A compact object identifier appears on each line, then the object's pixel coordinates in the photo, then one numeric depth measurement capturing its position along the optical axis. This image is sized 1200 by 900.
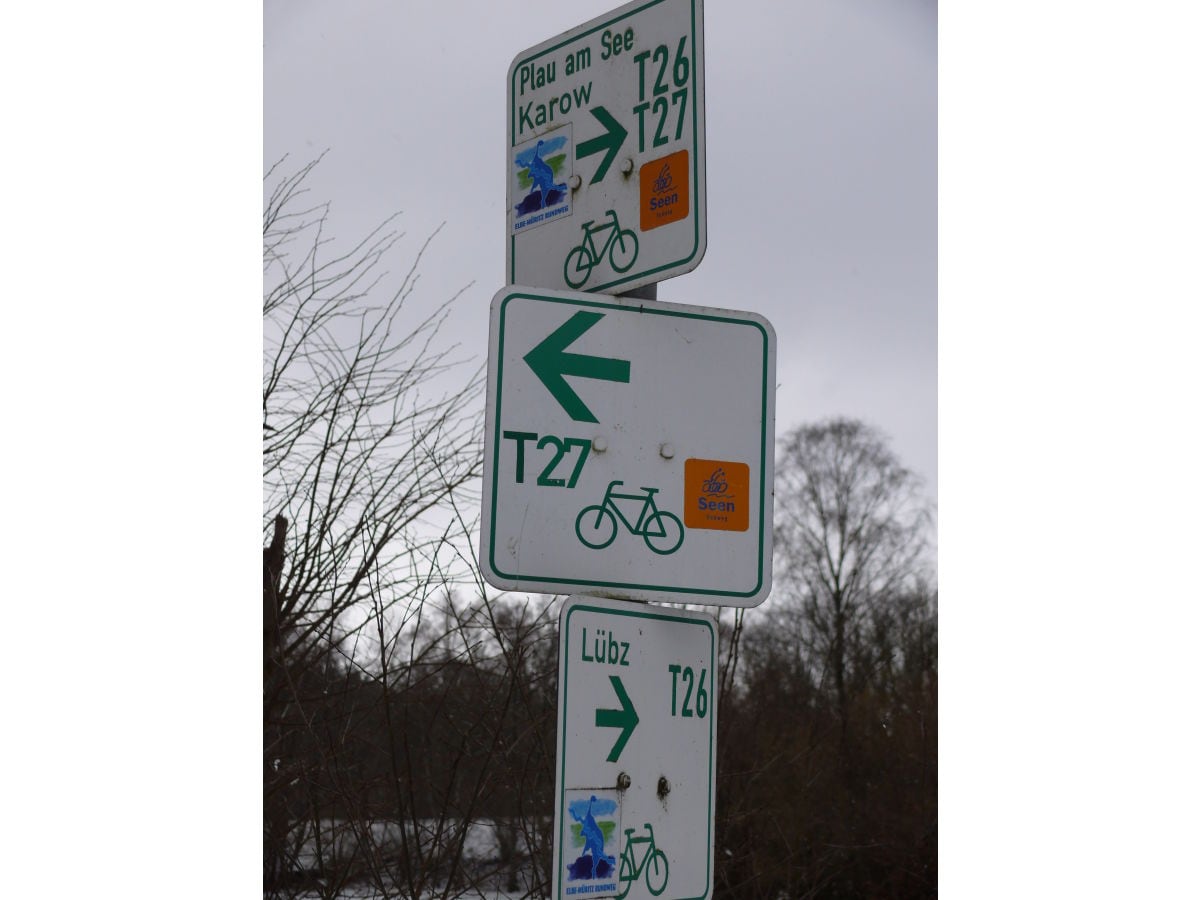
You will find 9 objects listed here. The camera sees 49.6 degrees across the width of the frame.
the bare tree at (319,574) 4.38
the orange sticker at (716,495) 2.12
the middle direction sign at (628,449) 2.01
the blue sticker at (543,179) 2.40
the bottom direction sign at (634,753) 1.94
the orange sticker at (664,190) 2.20
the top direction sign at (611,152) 2.21
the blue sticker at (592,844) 1.93
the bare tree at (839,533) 26.73
